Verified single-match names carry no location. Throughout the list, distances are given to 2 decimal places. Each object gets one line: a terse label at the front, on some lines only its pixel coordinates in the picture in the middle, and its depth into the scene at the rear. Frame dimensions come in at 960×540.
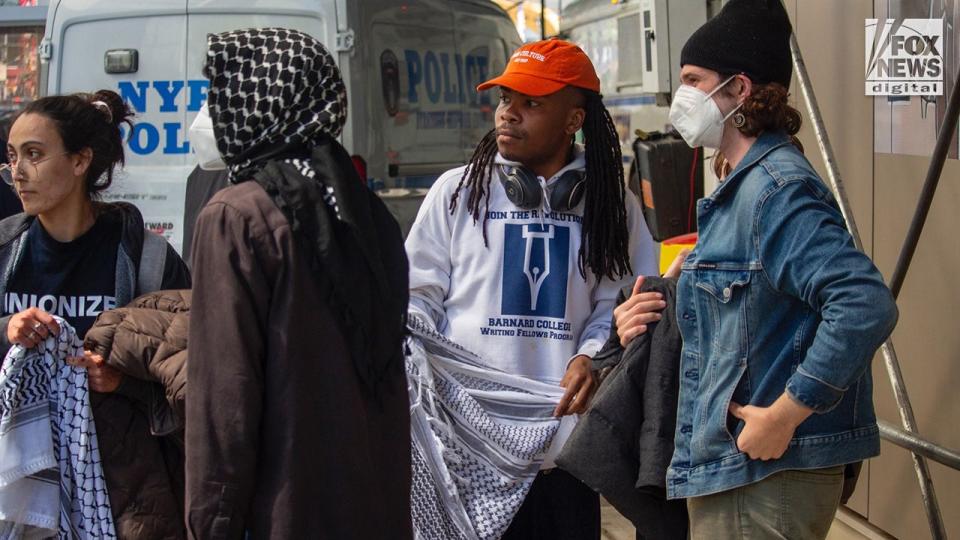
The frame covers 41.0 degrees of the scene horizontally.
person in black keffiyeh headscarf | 2.34
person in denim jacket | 2.47
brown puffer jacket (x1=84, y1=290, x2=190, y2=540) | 2.95
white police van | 7.13
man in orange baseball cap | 3.51
